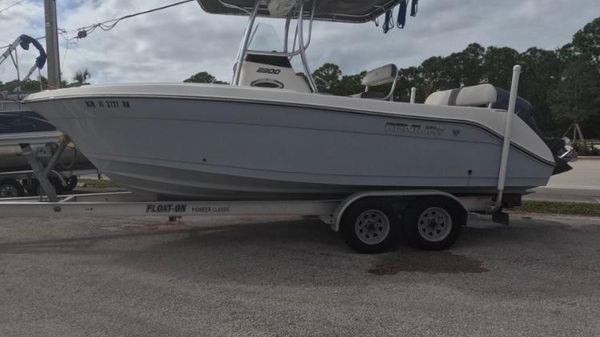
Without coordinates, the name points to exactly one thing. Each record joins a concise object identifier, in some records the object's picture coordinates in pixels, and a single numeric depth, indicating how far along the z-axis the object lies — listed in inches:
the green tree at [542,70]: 1866.6
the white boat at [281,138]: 211.8
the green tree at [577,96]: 1504.7
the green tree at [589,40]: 2007.9
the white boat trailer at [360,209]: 227.6
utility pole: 528.4
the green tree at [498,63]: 1822.1
